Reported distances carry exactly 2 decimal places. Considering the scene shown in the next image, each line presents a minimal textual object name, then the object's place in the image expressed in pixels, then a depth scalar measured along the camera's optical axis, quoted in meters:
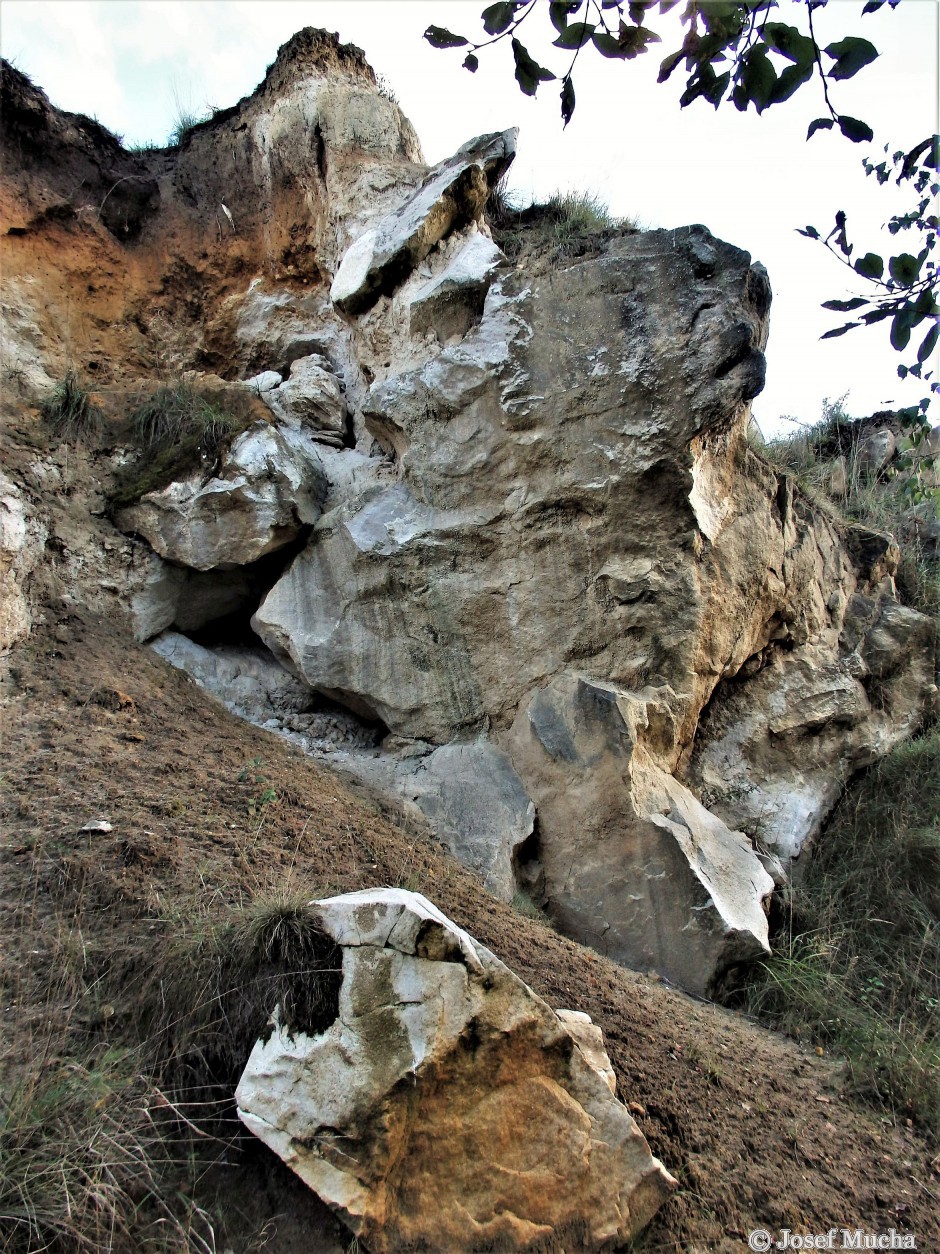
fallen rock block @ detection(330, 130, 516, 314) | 5.29
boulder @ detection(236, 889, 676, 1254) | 2.07
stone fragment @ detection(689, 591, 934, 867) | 5.09
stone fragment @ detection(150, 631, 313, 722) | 4.82
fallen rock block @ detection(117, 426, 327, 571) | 4.78
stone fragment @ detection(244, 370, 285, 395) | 5.84
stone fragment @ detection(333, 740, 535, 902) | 4.12
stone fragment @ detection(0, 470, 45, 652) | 4.14
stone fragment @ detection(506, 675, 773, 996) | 3.96
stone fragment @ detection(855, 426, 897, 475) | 8.58
